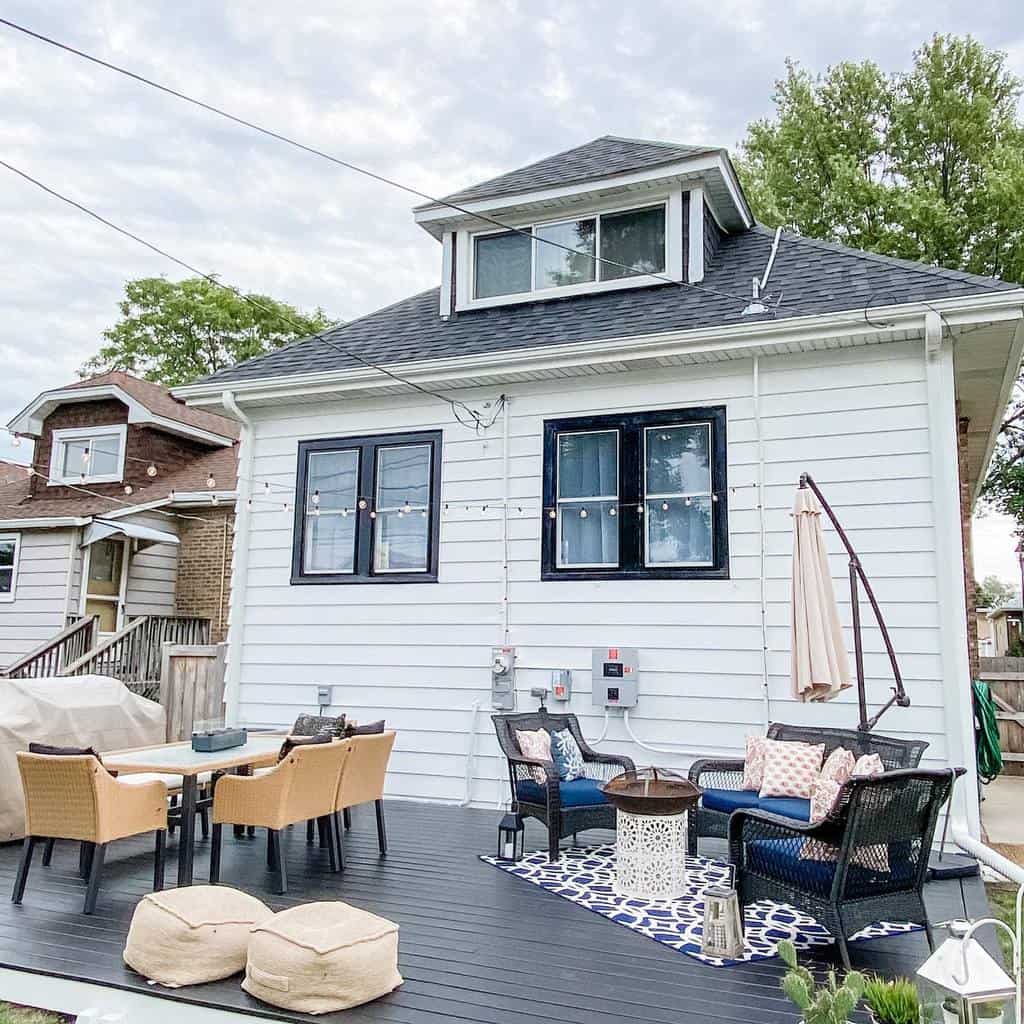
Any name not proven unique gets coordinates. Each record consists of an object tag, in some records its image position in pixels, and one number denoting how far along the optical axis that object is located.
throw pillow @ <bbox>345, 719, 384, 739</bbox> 5.81
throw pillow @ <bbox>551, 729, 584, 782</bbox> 6.09
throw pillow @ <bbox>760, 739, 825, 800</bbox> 5.48
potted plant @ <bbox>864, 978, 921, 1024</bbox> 2.38
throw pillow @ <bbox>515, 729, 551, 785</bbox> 5.99
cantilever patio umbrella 5.30
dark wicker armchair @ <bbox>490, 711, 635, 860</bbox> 5.55
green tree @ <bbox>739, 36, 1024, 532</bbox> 15.58
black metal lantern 5.53
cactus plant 2.08
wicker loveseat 5.18
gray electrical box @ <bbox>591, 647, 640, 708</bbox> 6.81
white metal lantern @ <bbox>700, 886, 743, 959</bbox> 3.92
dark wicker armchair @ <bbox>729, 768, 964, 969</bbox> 3.84
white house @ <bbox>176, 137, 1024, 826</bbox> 6.34
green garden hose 6.97
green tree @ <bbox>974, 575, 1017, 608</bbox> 55.75
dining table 4.82
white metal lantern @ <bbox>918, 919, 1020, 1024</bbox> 1.97
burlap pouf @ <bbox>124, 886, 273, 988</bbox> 3.55
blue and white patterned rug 4.14
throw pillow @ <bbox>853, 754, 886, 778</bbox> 4.75
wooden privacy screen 8.03
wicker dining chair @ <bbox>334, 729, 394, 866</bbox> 5.43
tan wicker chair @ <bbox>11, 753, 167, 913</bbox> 4.46
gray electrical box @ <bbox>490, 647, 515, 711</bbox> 7.21
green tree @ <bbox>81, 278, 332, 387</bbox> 23.91
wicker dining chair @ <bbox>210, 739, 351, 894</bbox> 4.87
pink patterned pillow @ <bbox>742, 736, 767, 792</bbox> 5.67
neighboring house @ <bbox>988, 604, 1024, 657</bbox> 17.70
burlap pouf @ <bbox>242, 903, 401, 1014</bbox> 3.31
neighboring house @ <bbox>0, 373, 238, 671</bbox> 12.28
